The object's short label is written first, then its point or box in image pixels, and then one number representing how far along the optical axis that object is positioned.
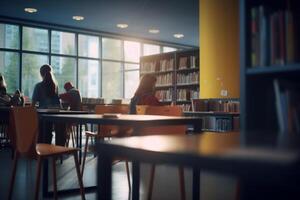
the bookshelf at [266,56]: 1.15
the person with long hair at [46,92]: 4.80
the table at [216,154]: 0.65
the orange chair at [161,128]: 2.43
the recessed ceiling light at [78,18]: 8.88
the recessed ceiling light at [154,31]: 10.28
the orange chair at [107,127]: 3.69
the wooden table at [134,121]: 1.85
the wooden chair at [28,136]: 2.41
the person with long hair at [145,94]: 3.86
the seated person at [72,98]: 5.57
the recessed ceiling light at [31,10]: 8.15
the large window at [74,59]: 9.30
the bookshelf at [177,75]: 7.30
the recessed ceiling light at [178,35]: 11.00
